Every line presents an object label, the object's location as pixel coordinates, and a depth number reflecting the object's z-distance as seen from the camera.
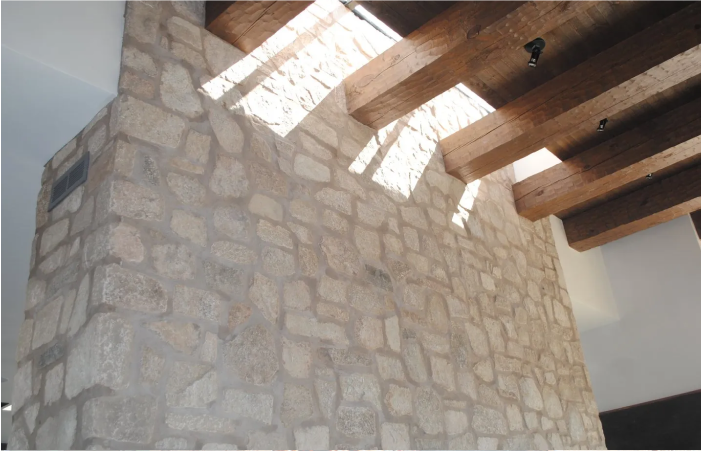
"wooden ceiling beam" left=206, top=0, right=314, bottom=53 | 2.83
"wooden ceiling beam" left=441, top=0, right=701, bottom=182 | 3.43
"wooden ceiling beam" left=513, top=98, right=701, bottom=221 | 4.26
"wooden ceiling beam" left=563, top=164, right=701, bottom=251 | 5.09
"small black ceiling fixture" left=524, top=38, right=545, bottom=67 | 3.49
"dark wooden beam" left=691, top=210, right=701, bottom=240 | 6.05
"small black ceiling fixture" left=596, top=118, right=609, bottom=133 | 4.17
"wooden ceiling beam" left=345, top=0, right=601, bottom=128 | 3.05
